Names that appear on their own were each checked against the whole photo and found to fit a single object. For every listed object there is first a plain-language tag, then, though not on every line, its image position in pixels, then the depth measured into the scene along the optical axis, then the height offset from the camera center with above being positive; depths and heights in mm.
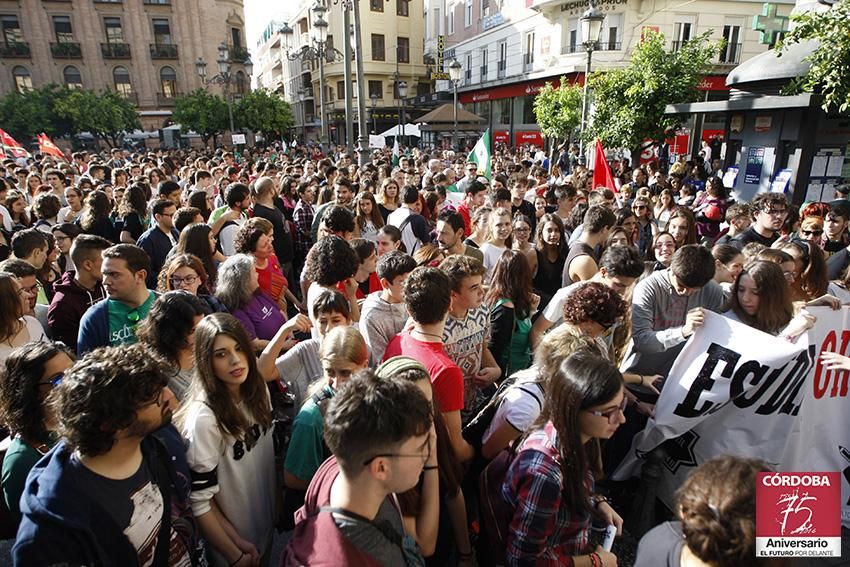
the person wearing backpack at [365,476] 1399 -989
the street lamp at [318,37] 11649 +2398
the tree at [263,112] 31219 +1243
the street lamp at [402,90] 18711 +1525
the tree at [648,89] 10836 +841
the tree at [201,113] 30719 +1235
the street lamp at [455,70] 16969 +1988
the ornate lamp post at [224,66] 17531 +2390
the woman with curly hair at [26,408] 1913 -1037
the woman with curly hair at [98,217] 5609 -909
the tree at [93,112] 31172 +1339
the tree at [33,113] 31266 +1329
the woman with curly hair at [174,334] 2459 -957
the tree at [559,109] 15734 +625
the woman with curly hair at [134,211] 5805 -881
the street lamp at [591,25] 9914 +2016
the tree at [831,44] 5781 +937
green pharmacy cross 10290 +2113
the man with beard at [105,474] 1477 -1053
